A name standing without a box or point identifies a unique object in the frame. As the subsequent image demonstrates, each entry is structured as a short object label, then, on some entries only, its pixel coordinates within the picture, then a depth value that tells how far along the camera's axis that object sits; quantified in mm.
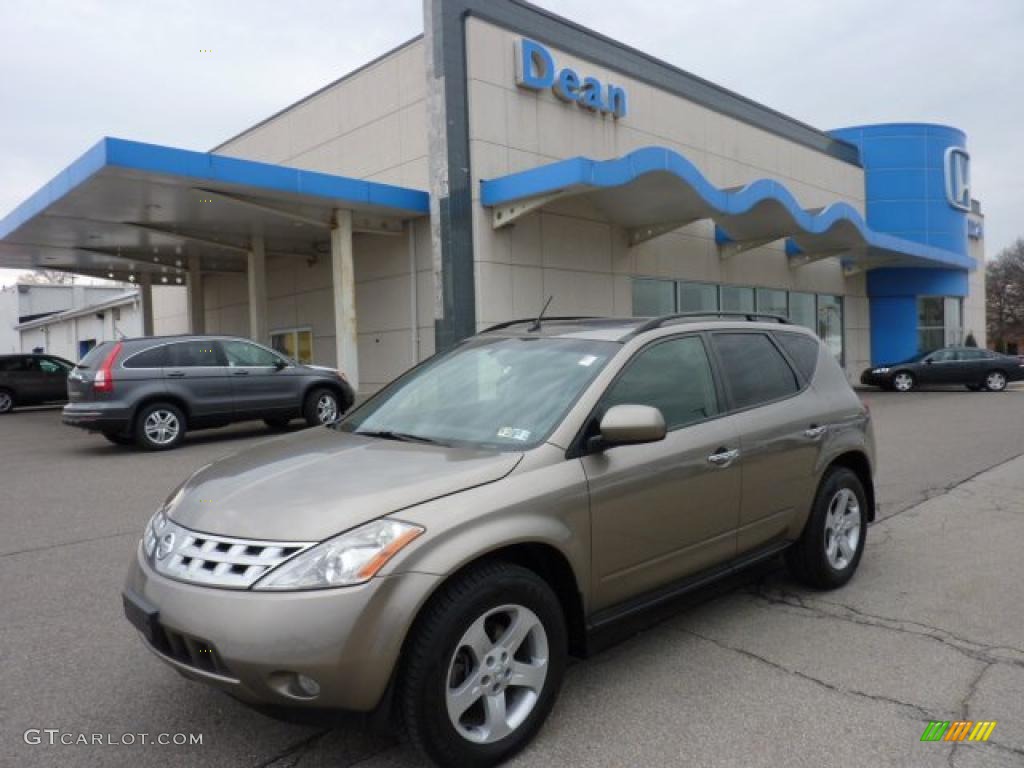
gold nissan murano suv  2445
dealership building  14898
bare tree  64250
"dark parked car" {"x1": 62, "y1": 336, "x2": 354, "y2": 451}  10680
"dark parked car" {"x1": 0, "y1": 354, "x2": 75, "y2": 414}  20047
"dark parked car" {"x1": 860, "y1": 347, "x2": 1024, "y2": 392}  22875
